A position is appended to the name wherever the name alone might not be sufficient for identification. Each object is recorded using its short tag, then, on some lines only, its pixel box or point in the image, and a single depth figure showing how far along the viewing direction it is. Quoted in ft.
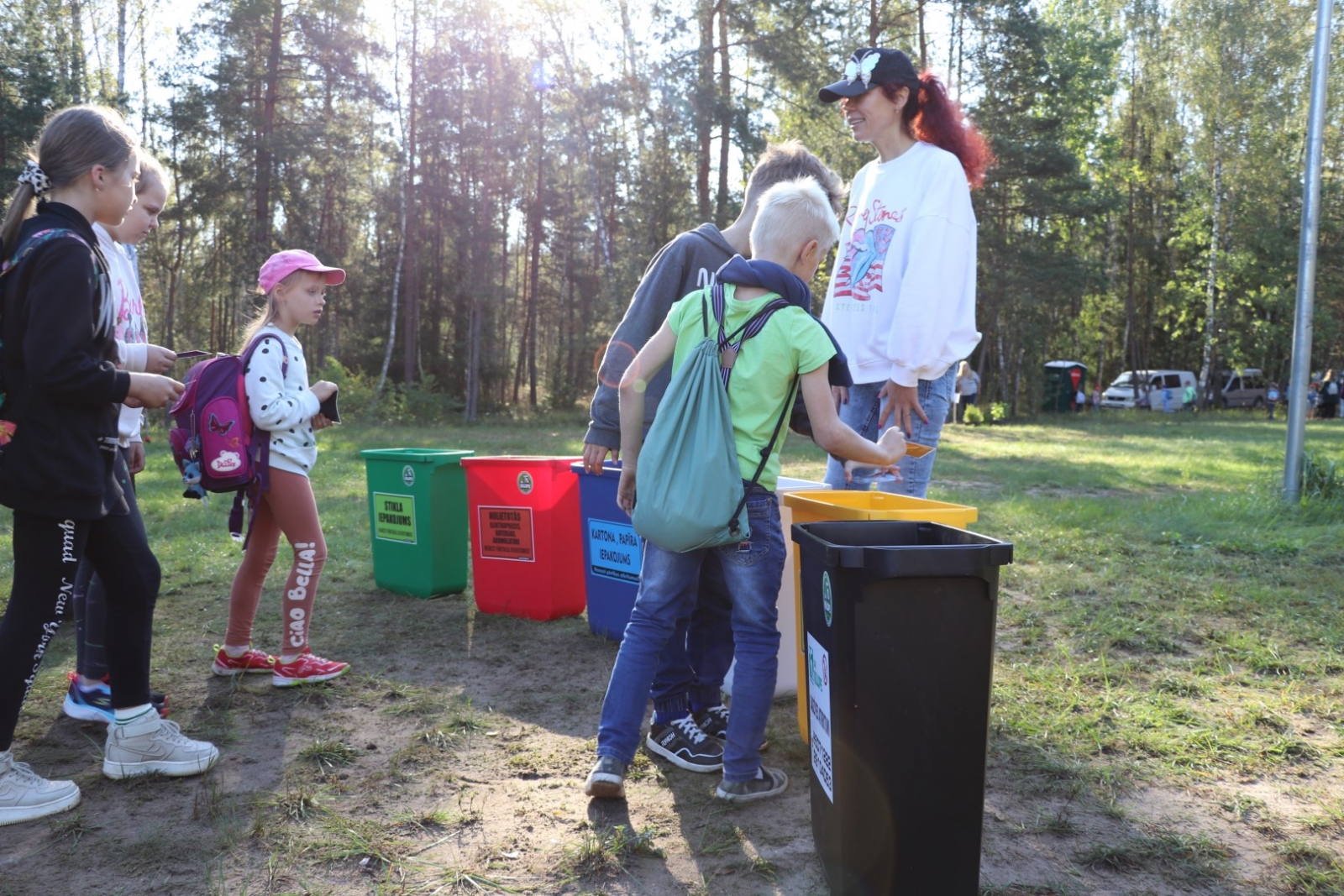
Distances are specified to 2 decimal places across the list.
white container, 11.18
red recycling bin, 15.47
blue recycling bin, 13.91
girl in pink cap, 11.82
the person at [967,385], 82.74
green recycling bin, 16.76
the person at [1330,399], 104.57
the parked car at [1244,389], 123.34
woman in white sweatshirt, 10.46
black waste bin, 6.79
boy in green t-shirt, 8.77
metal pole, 25.21
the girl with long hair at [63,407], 8.25
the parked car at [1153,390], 122.52
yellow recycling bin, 8.79
